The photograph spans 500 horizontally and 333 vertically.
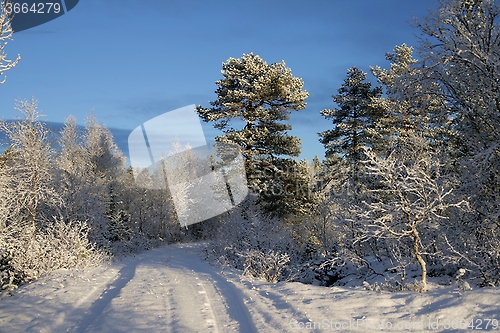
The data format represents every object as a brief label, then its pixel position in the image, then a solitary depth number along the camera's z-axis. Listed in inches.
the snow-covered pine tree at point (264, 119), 706.2
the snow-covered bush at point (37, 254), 382.6
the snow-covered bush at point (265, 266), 409.0
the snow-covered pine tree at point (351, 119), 717.9
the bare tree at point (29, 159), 552.7
